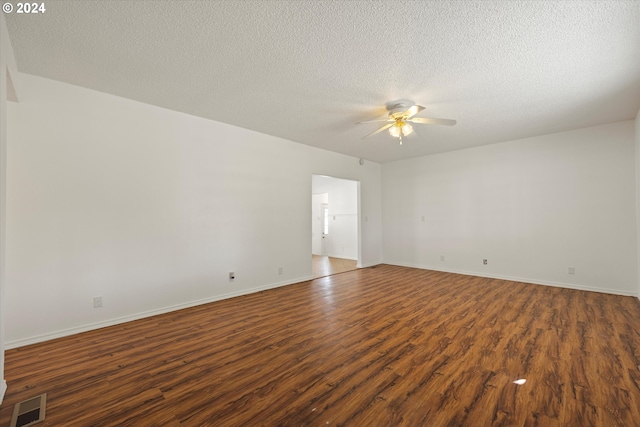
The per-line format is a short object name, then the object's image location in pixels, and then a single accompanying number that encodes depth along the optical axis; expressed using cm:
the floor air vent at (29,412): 157
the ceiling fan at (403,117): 321
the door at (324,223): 915
